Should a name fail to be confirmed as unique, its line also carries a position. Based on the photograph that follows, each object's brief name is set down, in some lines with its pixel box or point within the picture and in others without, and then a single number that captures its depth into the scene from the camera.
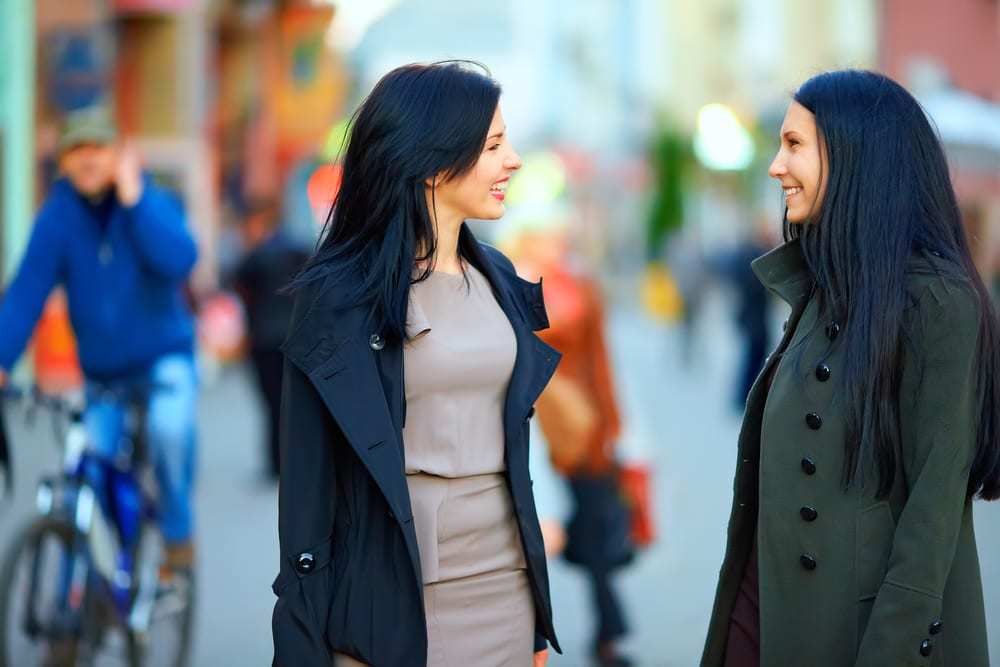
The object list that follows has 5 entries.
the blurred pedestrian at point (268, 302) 23.86
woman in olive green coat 6.20
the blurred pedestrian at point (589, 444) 13.06
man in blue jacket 11.48
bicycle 10.28
